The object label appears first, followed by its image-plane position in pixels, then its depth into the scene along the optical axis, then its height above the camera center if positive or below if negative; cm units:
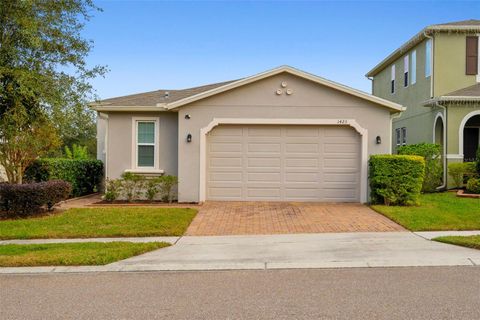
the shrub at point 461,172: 1606 -33
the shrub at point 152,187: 1417 -91
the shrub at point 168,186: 1402 -87
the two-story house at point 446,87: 1698 +327
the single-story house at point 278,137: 1391 +77
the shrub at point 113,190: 1416 -102
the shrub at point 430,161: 1551 +6
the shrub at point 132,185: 1417 -85
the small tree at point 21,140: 1041 +55
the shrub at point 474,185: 1479 -76
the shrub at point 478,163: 1517 +0
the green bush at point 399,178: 1253 -45
